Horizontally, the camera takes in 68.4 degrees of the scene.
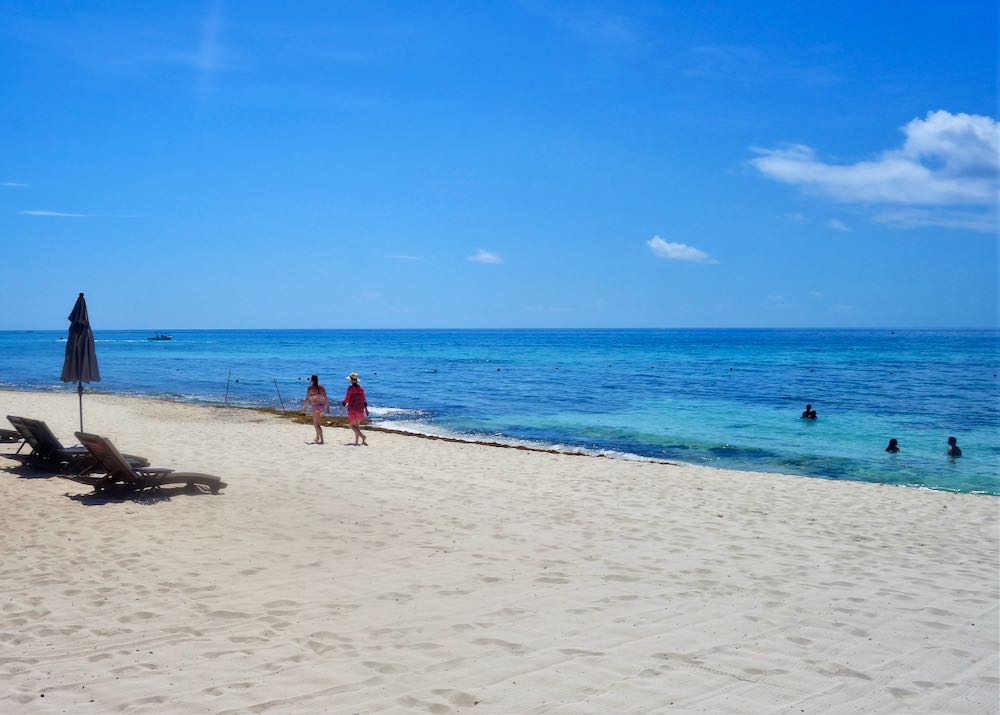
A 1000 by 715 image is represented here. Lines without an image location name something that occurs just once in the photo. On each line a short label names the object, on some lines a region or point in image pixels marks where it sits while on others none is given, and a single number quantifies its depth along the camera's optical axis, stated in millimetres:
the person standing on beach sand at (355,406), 16625
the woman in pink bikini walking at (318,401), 16719
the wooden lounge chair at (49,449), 11336
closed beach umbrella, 11547
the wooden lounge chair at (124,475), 9820
